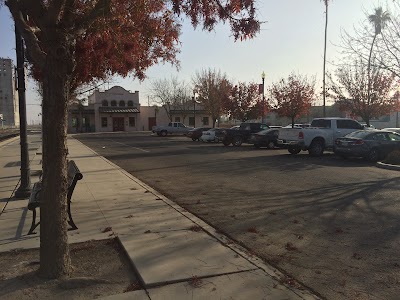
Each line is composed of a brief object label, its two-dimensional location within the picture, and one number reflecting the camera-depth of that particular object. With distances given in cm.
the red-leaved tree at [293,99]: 4222
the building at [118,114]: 7044
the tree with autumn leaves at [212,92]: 5547
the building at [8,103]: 10936
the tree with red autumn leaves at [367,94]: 2967
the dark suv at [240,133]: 3048
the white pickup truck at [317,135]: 2073
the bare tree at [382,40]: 1584
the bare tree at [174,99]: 7281
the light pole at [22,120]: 945
